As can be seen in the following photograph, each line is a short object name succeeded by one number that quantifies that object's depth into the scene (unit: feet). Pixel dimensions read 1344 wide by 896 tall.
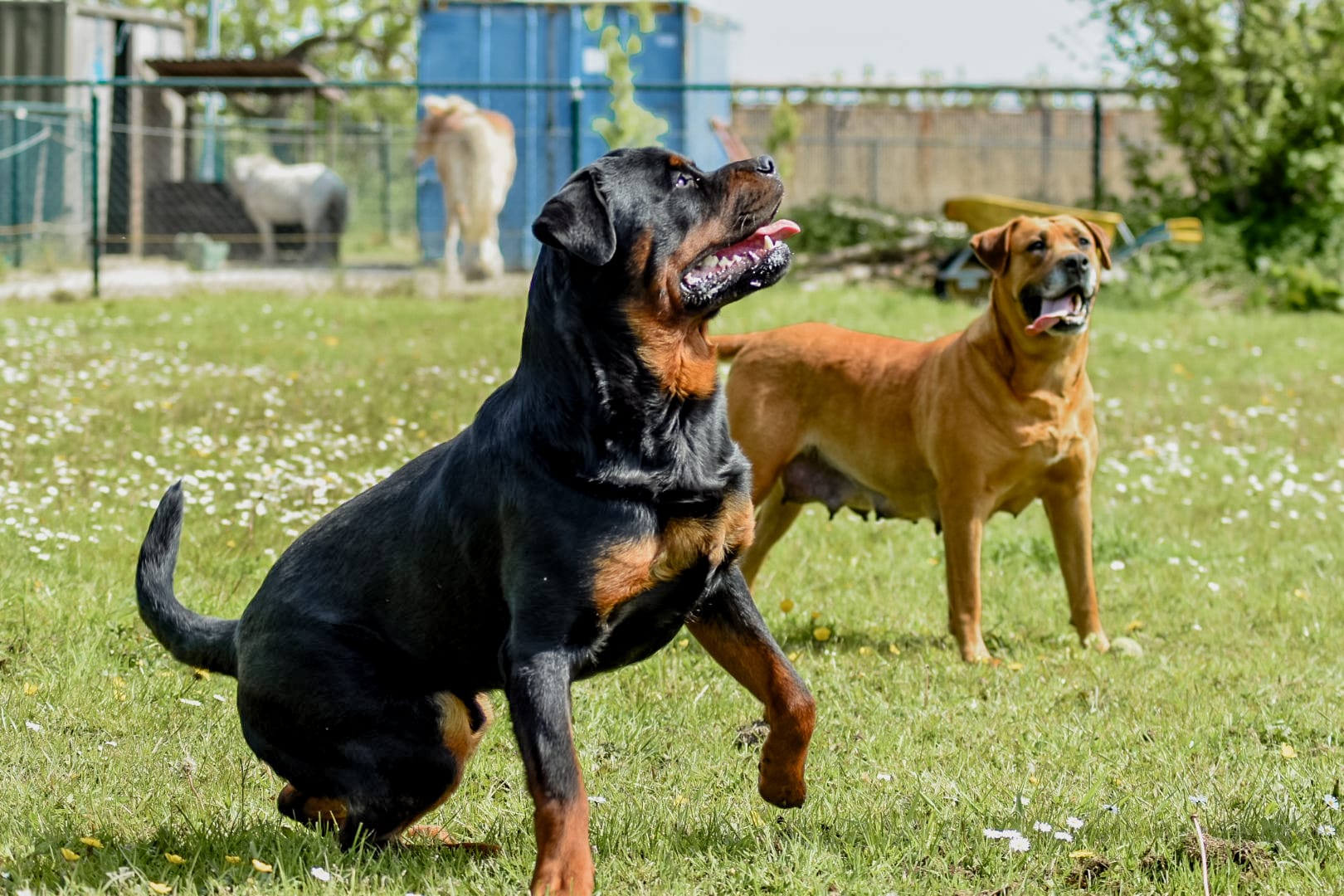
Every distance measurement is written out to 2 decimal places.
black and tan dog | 11.54
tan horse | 59.72
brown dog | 20.12
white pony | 70.38
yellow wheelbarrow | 45.60
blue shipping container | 65.82
